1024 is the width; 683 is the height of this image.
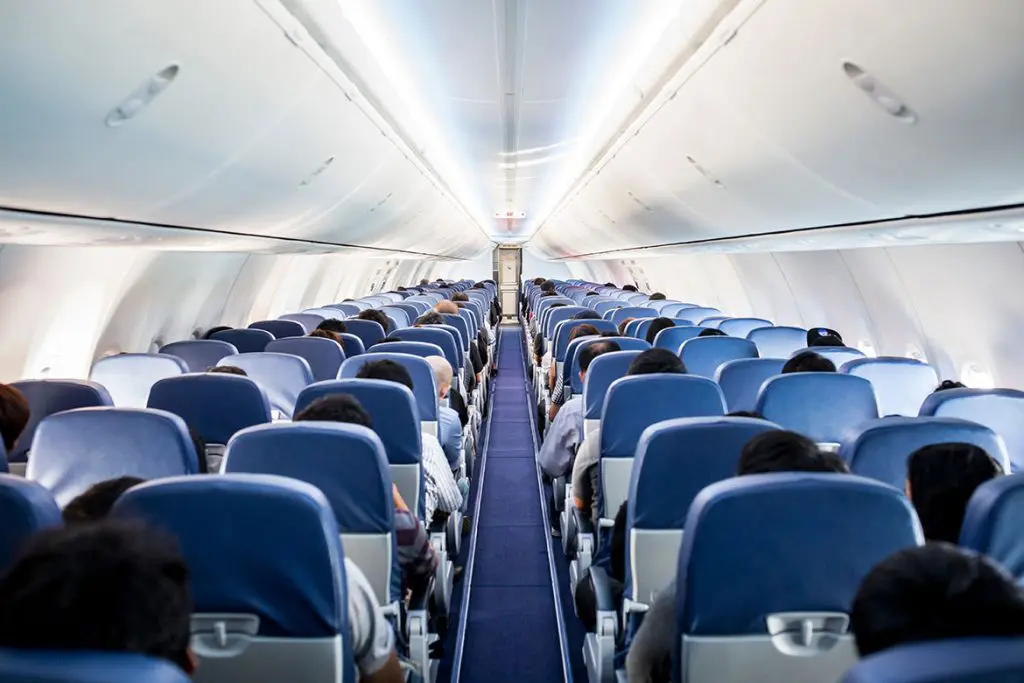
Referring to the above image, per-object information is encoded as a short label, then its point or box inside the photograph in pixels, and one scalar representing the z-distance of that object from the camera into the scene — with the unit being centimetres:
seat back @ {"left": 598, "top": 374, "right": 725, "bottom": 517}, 402
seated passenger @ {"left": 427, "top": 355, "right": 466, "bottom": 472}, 589
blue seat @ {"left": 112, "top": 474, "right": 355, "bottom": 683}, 202
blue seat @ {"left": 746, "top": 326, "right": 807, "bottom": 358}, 771
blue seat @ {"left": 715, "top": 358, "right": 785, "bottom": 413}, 542
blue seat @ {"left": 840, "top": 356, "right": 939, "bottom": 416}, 509
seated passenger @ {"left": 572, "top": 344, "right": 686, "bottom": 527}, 460
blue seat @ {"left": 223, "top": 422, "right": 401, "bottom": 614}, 287
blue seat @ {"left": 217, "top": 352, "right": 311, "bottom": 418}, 586
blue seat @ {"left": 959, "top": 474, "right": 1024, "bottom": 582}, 198
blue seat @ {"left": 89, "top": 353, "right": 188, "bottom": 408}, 570
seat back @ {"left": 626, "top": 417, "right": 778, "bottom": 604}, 298
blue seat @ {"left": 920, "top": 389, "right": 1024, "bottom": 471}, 388
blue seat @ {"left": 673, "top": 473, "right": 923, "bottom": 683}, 202
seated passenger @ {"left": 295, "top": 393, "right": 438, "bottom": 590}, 341
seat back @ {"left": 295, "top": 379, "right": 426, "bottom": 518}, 407
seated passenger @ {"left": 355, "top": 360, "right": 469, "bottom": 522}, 449
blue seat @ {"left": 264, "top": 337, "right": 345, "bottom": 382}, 693
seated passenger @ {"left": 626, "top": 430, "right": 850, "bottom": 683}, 244
